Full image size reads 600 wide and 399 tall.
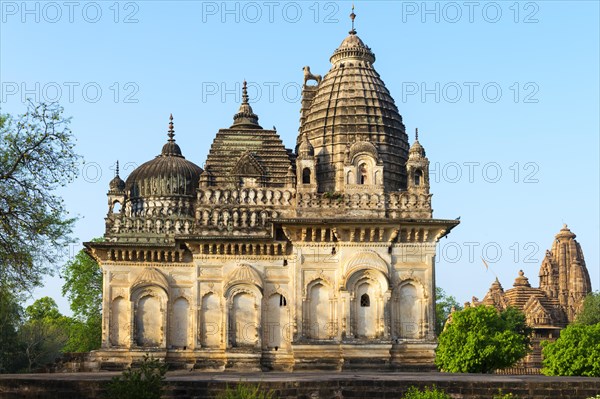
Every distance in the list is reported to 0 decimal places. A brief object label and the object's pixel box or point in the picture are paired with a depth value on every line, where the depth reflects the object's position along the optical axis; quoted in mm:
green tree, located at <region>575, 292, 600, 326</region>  66875
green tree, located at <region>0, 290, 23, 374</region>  51200
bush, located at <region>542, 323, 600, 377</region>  43344
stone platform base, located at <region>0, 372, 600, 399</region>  24500
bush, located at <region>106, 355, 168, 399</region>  21716
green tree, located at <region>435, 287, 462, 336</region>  71988
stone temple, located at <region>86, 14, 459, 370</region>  32938
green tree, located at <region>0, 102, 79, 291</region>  25516
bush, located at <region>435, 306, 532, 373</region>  44375
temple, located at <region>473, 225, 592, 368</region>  69938
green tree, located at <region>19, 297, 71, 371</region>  55219
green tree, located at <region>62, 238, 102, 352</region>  53406
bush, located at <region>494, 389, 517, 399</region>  21575
